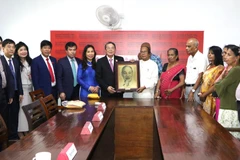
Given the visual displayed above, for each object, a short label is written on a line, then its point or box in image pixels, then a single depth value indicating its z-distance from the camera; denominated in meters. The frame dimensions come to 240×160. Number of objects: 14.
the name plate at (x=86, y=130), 1.59
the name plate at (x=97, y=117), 1.93
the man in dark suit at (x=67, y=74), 3.57
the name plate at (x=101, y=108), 2.30
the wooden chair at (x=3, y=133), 1.70
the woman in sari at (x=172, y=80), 3.35
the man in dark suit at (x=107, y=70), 3.39
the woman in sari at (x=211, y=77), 2.93
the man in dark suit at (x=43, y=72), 3.59
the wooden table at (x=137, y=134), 1.32
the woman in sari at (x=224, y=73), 2.71
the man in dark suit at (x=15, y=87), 3.30
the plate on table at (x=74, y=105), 2.44
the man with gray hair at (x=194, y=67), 3.39
